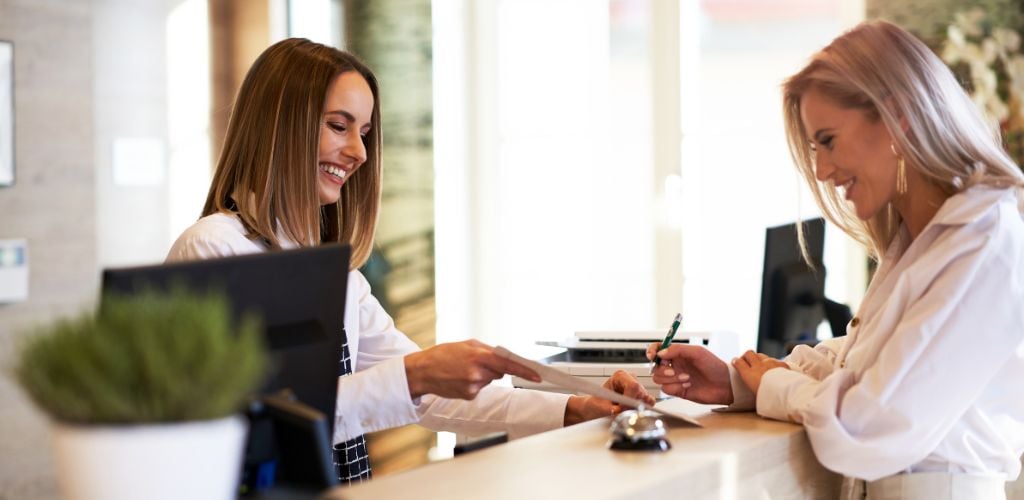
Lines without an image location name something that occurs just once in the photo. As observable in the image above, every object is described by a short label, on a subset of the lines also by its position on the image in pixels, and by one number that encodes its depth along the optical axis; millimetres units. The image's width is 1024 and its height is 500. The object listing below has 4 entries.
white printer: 2854
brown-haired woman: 1983
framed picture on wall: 3879
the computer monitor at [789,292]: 3127
